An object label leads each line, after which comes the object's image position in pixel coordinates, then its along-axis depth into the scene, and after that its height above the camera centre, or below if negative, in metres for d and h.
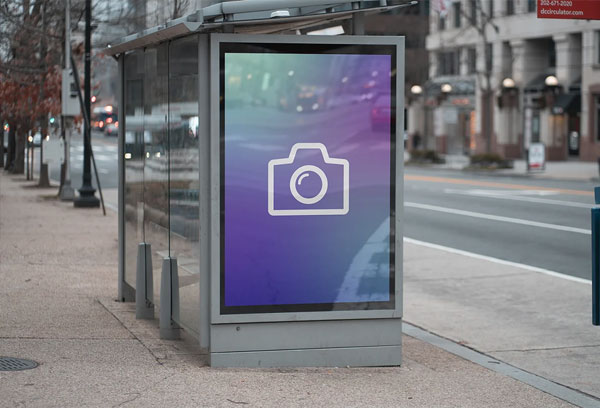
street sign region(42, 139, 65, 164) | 27.61 -0.16
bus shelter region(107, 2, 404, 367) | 7.36 -0.36
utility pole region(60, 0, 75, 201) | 26.70 -0.57
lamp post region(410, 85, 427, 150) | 54.59 +2.88
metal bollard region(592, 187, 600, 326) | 6.84 -0.78
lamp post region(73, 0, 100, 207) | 23.59 -0.05
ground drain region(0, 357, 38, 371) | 7.09 -1.55
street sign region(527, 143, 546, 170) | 41.03 -0.53
